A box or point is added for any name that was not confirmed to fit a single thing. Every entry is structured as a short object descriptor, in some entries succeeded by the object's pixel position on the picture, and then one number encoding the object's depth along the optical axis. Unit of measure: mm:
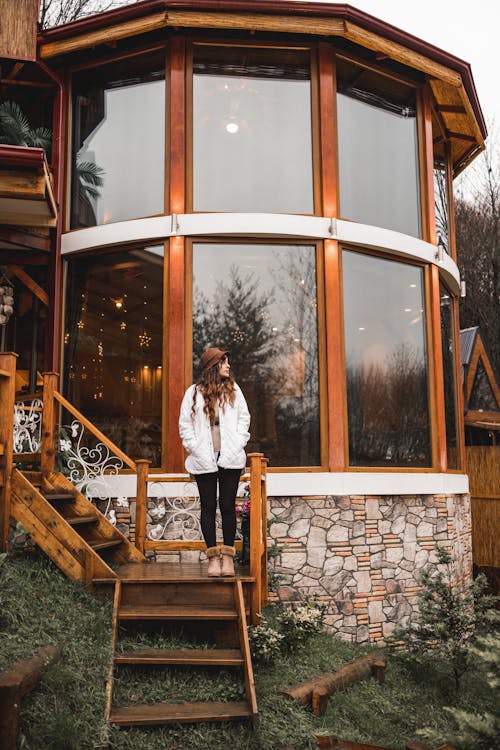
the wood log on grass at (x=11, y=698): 3809
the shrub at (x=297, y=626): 6234
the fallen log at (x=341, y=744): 4680
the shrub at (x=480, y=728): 3684
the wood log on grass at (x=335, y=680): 5320
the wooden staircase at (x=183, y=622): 4578
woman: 5840
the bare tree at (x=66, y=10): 15044
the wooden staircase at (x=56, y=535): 5859
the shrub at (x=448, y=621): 6555
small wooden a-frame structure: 15188
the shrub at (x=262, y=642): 5629
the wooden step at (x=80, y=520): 6395
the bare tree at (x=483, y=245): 19328
